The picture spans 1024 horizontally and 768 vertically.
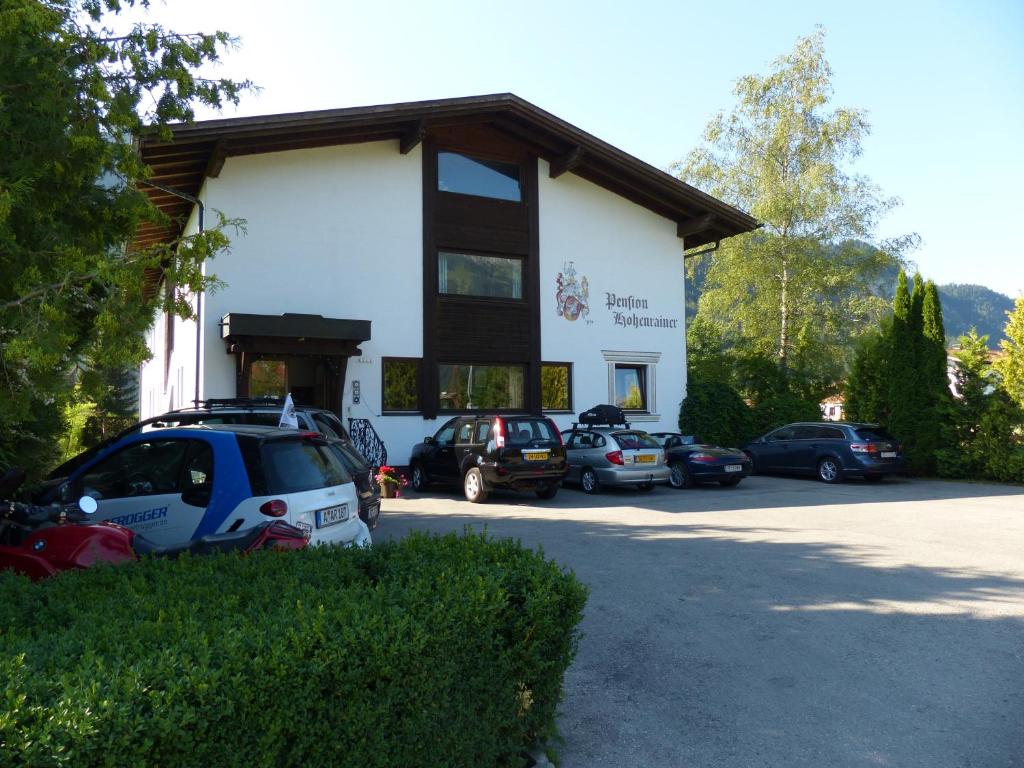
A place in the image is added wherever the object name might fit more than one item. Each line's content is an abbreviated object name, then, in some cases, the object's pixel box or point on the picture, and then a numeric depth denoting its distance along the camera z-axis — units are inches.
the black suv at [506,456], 604.1
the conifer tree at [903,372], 868.6
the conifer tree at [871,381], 908.6
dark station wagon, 772.6
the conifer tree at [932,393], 848.3
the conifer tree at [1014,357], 799.7
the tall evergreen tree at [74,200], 197.0
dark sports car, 728.3
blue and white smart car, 250.7
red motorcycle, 190.9
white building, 705.6
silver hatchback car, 670.5
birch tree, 1289.4
